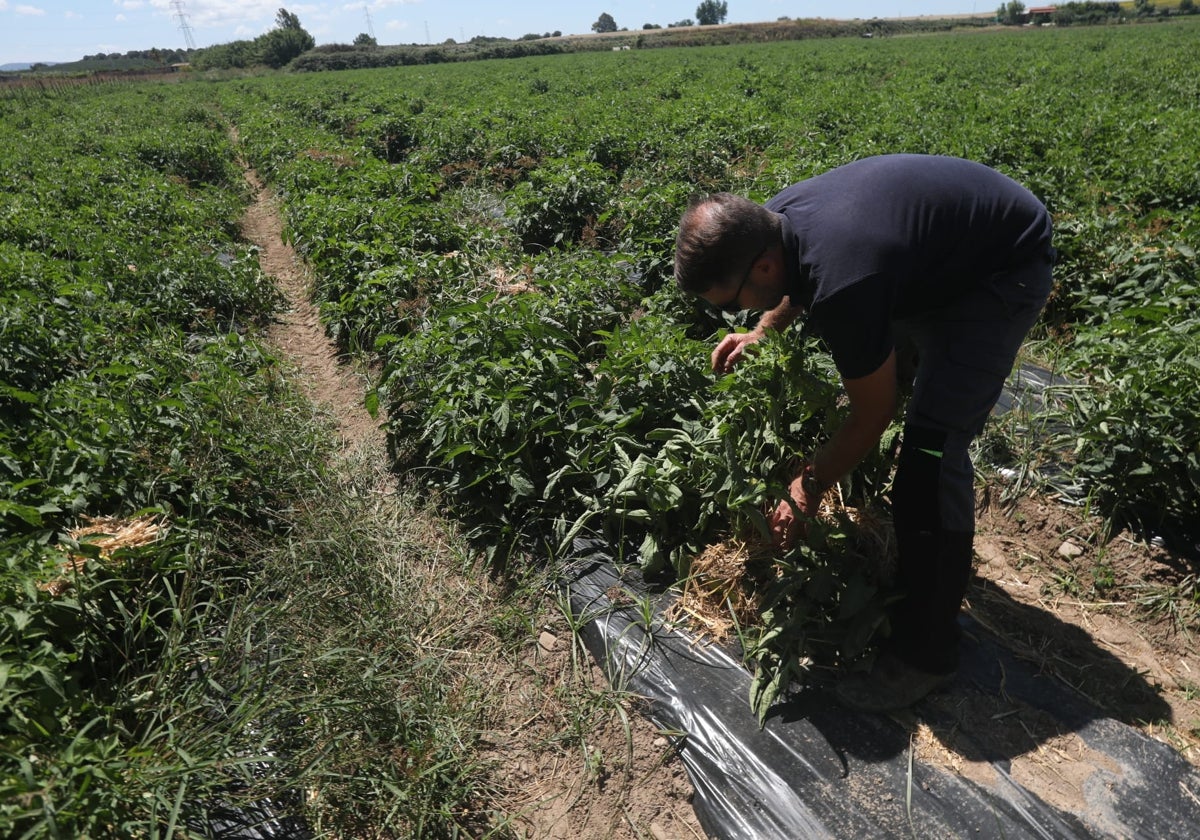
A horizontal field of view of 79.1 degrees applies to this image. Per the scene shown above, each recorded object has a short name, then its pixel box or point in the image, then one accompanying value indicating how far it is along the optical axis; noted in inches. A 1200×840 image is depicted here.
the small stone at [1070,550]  131.1
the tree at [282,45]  2620.6
